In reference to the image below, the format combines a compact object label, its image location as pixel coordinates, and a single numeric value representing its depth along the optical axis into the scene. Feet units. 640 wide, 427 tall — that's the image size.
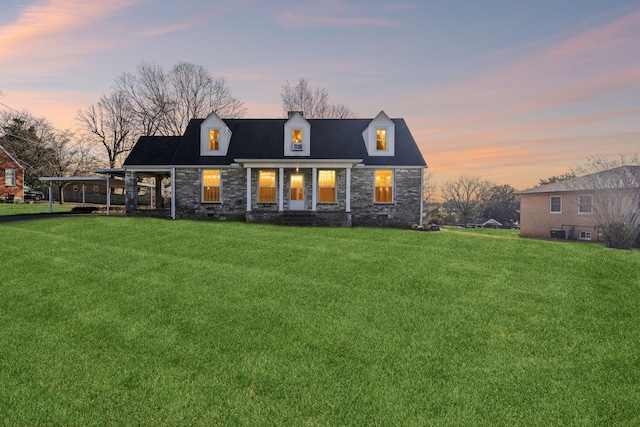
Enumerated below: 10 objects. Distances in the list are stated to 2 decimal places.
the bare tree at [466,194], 193.57
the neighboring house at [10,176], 117.67
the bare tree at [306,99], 127.13
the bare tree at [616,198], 51.60
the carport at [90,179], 70.89
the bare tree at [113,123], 124.88
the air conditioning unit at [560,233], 81.76
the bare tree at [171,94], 117.80
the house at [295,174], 64.03
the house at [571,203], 61.31
